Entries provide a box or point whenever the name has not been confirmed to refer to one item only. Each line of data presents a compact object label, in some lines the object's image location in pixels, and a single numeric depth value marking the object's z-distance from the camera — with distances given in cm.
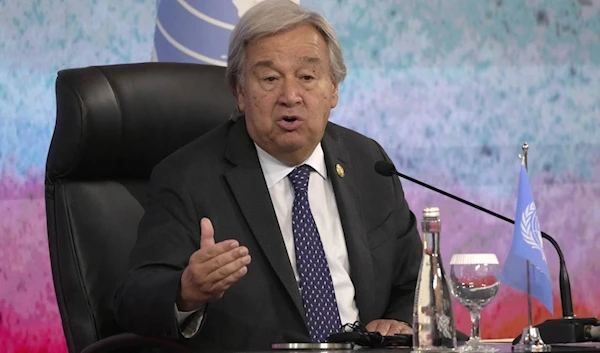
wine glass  650
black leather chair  710
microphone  656
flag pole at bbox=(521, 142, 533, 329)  658
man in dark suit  698
